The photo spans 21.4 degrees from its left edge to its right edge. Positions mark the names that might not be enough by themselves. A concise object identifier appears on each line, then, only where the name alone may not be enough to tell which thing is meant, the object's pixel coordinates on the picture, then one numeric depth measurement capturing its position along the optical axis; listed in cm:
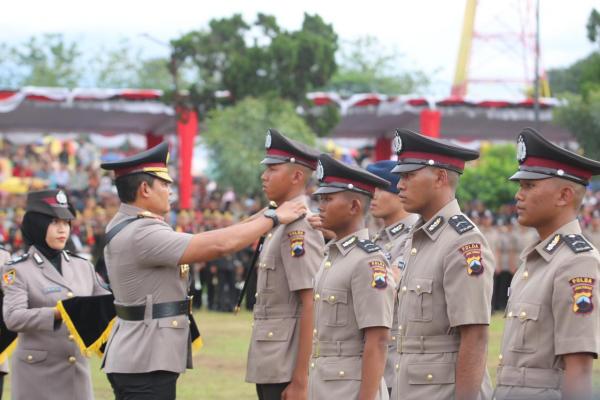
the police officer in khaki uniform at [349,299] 761
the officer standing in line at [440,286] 692
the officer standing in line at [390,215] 1016
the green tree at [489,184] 4914
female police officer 957
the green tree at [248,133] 3436
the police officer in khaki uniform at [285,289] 916
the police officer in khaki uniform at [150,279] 819
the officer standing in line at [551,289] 632
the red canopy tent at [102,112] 3878
